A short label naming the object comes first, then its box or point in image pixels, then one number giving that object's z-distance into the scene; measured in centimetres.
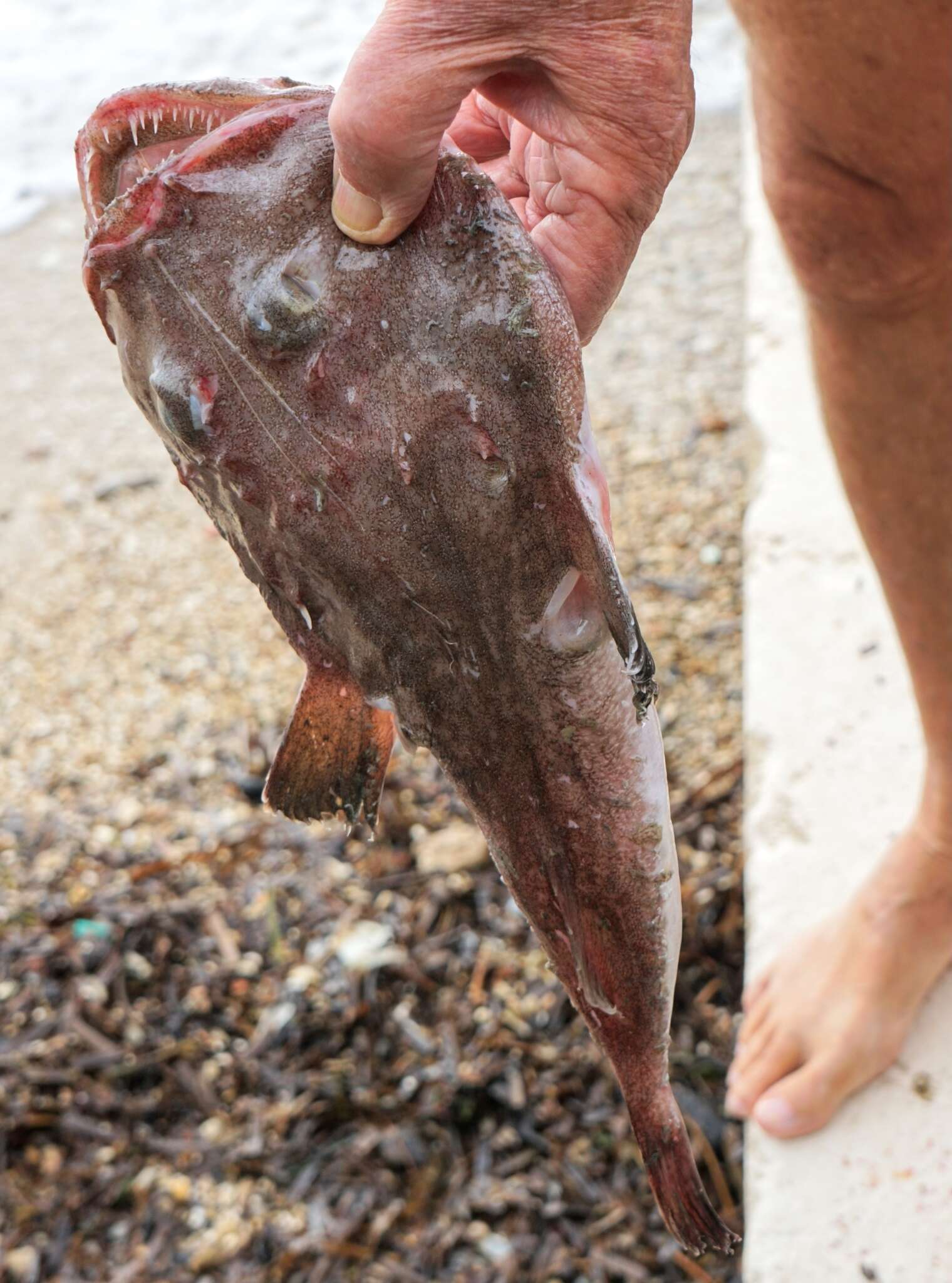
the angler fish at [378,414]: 124
